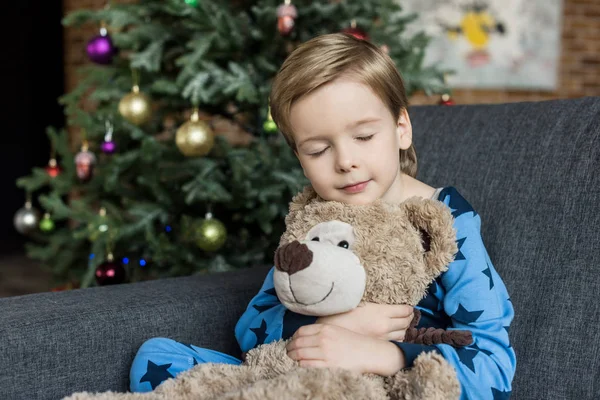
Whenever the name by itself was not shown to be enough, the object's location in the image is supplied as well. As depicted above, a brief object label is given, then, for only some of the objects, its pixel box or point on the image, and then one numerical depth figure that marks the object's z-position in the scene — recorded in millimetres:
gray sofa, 1137
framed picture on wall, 4566
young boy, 1003
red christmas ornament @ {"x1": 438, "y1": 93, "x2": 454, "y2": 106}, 2418
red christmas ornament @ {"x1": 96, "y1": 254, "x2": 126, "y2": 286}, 2184
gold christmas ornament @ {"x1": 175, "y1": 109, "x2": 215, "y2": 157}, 2137
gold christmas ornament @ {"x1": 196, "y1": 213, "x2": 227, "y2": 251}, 2148
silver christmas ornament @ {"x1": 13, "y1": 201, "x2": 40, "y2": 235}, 2965
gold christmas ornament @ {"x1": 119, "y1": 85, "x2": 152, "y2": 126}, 2244
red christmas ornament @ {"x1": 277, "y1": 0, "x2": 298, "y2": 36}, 2119
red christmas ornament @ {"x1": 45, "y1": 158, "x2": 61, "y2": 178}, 2731
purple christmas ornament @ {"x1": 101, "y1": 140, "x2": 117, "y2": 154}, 2414
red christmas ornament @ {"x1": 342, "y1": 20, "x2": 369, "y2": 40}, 2121
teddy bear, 915
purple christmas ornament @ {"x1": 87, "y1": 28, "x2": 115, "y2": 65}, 2334
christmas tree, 2186
